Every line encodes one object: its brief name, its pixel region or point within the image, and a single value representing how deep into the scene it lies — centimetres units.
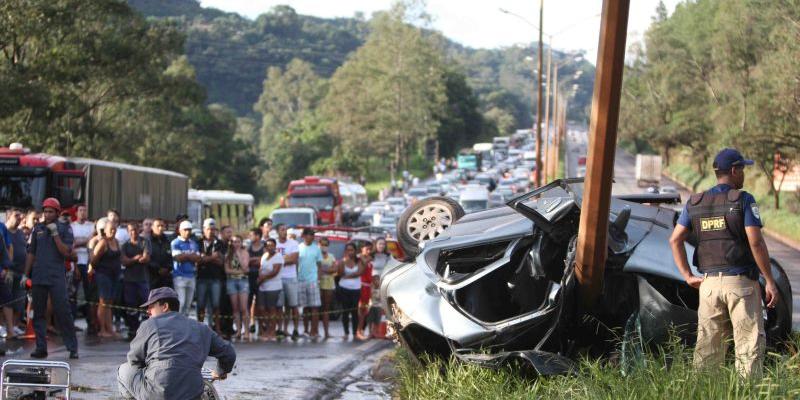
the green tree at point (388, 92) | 10262
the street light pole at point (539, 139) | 4781
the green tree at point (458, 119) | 12875
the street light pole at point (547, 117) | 6138
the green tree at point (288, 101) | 12812
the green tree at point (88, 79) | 3909
